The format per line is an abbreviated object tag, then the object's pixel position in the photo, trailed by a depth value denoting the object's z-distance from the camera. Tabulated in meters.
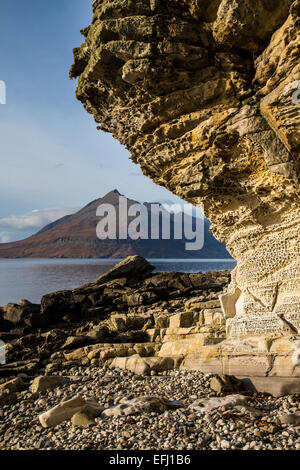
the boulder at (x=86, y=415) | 7.52
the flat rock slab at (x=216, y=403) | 7.67
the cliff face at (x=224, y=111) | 8.23
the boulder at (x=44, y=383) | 10.32
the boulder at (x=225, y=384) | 8.81
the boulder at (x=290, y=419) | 6.90
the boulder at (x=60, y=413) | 7.85
